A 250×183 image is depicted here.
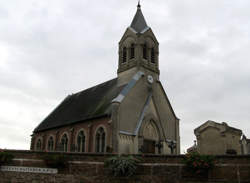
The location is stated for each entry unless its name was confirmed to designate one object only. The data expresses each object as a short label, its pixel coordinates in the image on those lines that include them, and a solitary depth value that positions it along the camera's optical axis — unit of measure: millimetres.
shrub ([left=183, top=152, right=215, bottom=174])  15508
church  29594
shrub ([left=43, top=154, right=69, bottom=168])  17755
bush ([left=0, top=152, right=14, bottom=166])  18719
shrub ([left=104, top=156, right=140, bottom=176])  16297
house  21125
